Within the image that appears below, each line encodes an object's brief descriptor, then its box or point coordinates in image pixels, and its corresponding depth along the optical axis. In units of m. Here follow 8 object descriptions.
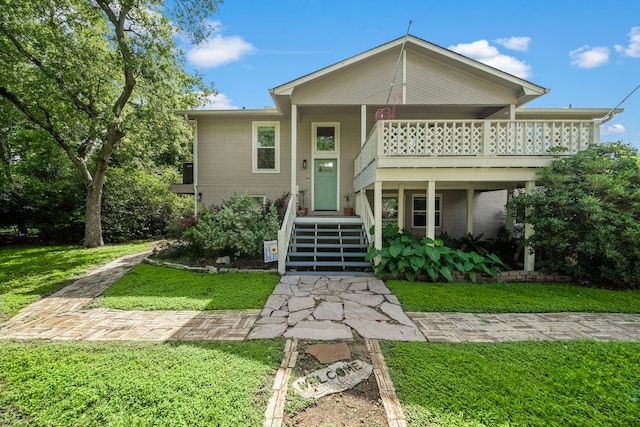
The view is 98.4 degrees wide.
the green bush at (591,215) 5.09
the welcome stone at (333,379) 2.42
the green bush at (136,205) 11.72
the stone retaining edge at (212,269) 6.55
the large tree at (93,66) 8.20
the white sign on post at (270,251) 6.46
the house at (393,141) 6.21
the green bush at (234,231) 7.05
